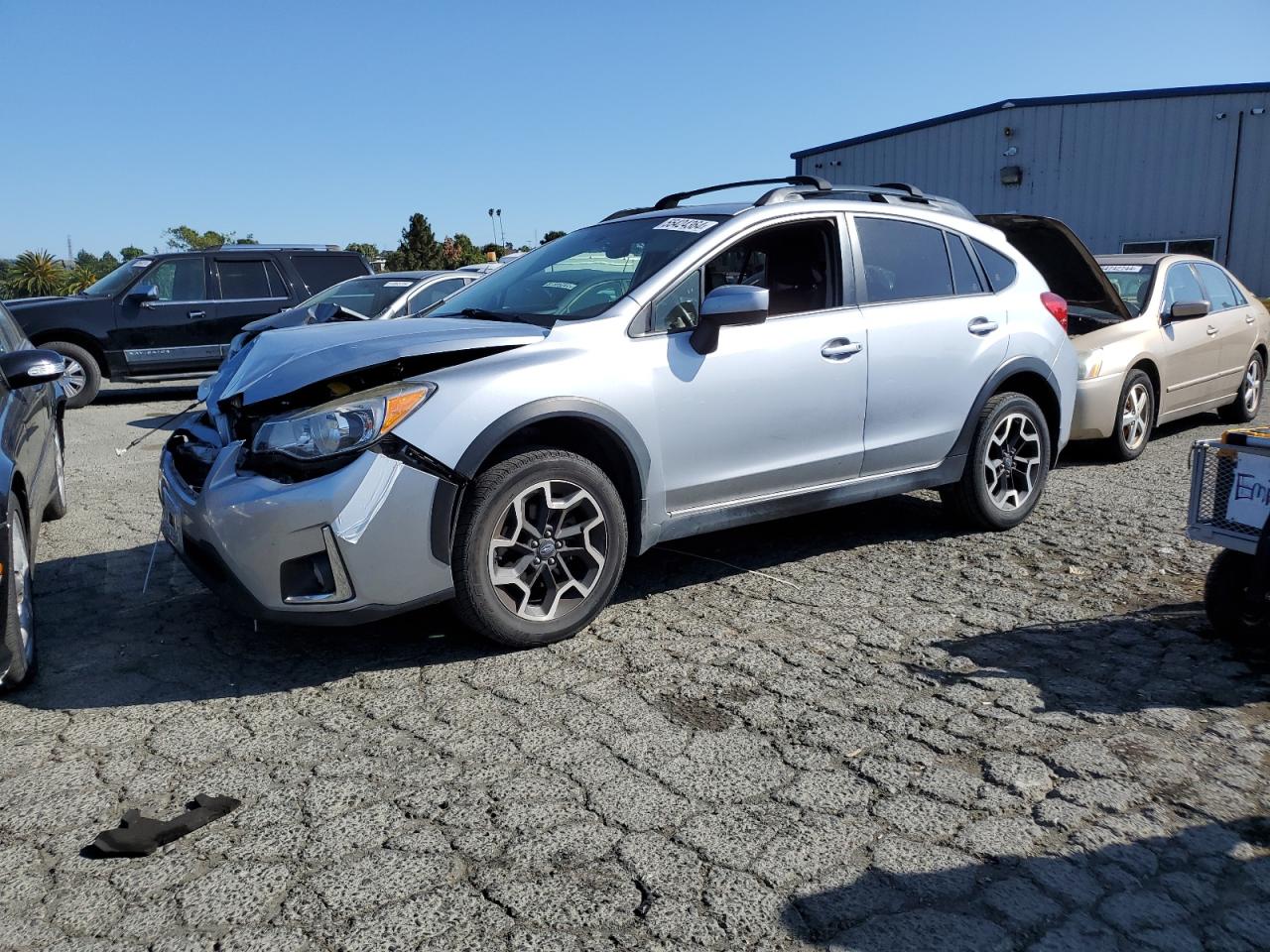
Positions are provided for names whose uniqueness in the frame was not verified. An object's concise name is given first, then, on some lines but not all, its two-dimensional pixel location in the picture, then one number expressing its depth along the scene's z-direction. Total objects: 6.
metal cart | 3.78
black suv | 12.48
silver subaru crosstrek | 3.70
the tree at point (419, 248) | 54.66
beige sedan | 7.50
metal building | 22.27
